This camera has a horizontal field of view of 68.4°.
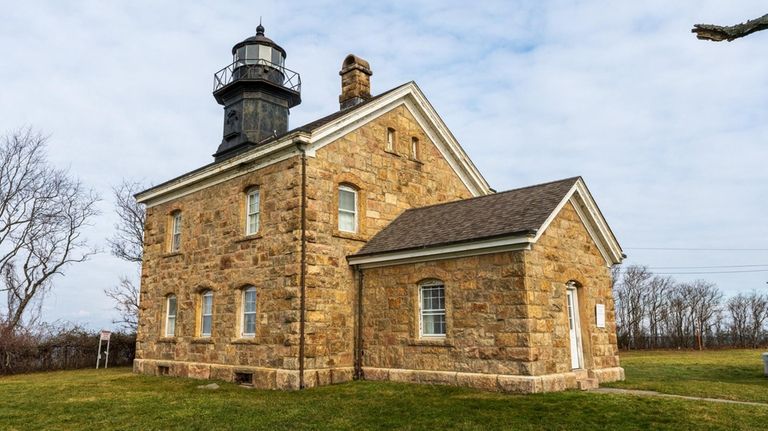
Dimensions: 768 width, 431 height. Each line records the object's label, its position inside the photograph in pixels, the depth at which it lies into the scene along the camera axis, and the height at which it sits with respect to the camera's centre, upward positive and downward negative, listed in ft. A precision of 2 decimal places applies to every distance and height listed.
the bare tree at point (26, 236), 90.17 +14.80
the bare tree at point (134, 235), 100.99 +16.03
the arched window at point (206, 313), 52.60 +1.30
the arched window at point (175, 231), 59.47 +10.11
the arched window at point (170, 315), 58.39 +1.32
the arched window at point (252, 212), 49.16 +9.93
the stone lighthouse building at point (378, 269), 37.50 +4.24
